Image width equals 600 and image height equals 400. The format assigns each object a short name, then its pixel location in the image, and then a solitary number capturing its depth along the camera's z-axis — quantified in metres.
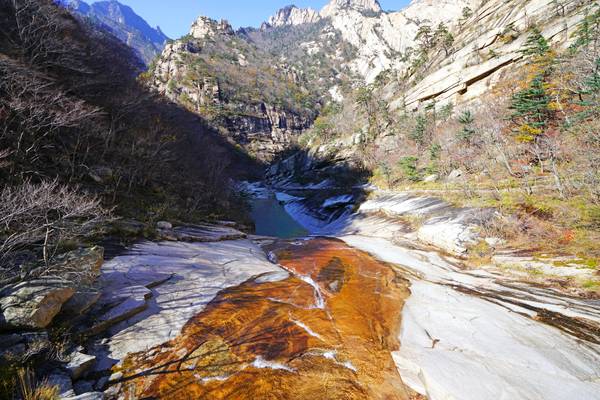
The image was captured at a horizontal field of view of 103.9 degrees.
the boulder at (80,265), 5.85
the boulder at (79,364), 4.46
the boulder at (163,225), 13.58
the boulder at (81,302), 5.63
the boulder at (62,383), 3.96
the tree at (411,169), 27.49
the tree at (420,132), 36.38
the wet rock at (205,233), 13.90
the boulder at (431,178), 25.94
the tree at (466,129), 25.55
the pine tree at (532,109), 20.98
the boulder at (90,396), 3.79
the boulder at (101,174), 13.66
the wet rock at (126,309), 5.77
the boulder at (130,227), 11.16
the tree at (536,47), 27.45
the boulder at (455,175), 23.04
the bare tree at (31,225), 5.59
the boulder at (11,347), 4.02
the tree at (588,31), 22.33
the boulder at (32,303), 4.62
